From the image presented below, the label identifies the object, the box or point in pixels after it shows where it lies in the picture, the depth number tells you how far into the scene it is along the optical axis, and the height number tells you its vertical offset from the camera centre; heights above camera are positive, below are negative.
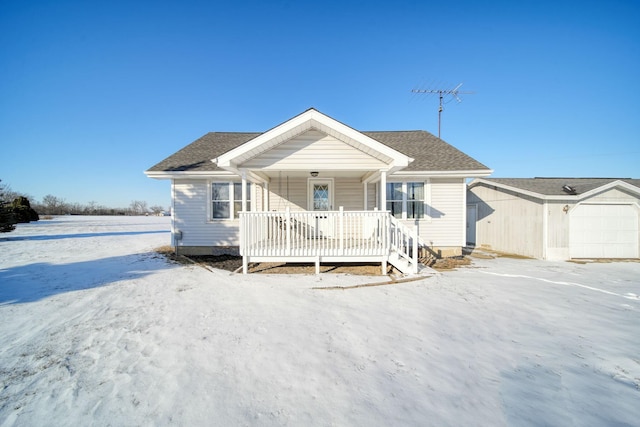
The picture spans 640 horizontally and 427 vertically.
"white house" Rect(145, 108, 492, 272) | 9.38 +0.73
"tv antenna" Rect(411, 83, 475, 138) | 14.89 +7.07
